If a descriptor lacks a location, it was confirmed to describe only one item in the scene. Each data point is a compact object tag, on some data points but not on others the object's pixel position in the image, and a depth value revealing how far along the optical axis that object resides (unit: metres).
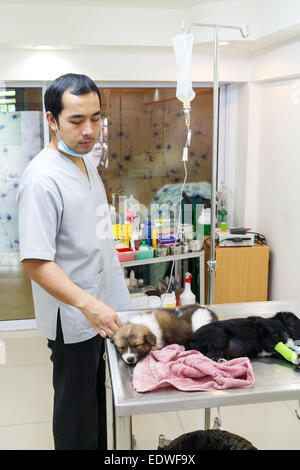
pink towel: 1.19
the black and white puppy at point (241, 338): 1.34
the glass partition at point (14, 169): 3.42
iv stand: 2.58
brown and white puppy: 1.35
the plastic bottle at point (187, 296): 3.03
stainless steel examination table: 1.13
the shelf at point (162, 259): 2.97
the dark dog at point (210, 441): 1.60
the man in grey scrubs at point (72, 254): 1.47
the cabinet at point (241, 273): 3.27
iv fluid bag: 2.33
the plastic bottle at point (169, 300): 3.03
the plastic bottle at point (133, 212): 3.35
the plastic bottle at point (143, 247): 3.08
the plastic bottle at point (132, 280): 3.23
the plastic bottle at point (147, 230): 3.22
